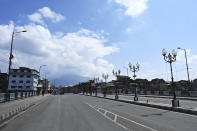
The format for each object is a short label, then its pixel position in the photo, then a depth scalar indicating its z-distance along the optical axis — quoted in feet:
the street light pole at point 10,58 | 95.21
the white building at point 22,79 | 357.82
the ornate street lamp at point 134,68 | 113.60
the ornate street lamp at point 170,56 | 73.72
